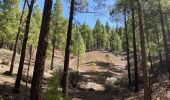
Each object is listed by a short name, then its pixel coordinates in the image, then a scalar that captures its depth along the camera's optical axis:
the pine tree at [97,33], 47.68
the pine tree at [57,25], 21.22
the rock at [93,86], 14.35
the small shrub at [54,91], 4.29
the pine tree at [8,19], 16.91
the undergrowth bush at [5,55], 19.09
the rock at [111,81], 15.11
